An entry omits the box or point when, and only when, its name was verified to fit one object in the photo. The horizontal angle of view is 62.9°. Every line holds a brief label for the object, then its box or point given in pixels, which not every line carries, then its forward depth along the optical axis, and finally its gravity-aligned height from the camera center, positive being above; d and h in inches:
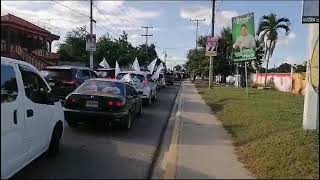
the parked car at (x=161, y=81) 868.1 -20.0
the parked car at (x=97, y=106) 260.7 -31.6
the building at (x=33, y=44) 760.4 +97.2
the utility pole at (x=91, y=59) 839.5 +47.8
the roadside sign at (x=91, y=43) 784.7 +94.7
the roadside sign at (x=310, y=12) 213.4 +52.2
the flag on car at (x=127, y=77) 470.0 -4.8
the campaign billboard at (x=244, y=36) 477.0 +72.4
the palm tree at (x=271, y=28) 1082.1 +198.5
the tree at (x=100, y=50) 1322.0 +131.7
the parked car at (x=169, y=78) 1150.8 -14.2
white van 136.8 -25.7
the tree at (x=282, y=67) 1797.4 +61.1
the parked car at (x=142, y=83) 469.2 -14.7
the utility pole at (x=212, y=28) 898.9 +164.7
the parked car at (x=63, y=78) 397.4 -5.9
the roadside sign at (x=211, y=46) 796.6 +88.6
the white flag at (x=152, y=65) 917.5 +32.8
